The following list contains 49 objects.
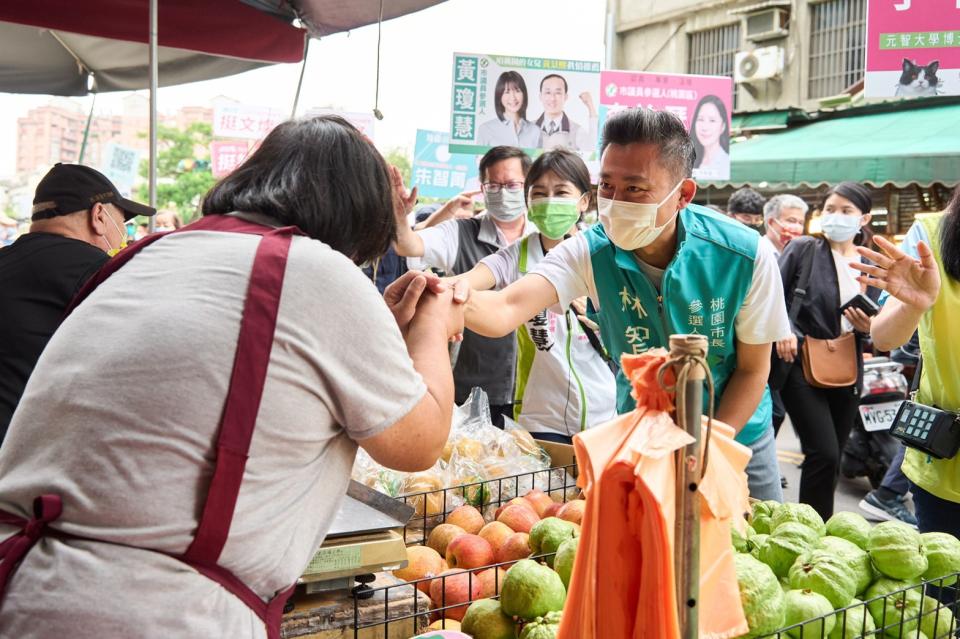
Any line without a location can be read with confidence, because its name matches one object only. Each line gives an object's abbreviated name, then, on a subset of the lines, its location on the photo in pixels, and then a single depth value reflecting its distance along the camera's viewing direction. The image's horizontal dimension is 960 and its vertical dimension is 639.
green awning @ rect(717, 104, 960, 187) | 9.86
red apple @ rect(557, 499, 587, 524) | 2.22
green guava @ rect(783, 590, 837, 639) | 1.46
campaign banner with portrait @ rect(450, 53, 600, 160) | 7.56
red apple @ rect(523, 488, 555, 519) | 2.44
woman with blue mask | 4.70
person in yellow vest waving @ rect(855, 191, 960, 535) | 2.51
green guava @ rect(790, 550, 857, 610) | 1.53
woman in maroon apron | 1.16
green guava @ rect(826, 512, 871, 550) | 1.77
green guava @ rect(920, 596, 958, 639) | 1.62
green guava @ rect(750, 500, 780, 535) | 1.86
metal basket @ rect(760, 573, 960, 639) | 1.53
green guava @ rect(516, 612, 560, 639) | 1.54
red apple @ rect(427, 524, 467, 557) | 2.24
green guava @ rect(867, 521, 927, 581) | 1.63
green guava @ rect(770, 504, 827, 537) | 1.82
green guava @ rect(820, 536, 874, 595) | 1.63
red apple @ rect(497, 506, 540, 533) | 2.29
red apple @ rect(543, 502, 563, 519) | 2.37
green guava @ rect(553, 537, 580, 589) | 1.73
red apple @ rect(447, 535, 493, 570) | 2.10
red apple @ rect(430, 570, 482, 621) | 1.90
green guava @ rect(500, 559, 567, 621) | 1.62
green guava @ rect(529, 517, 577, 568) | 1.97
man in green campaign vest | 2.27
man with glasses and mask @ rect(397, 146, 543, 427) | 4.18
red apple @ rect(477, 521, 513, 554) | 2.20
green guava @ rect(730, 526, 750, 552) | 1.68
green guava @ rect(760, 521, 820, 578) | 1.66
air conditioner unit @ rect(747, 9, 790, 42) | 16.09
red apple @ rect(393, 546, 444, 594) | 2.03
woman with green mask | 3.56
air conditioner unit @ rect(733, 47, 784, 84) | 16.08
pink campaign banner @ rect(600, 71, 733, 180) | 8.87
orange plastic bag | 1.10
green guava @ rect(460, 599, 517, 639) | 1.70
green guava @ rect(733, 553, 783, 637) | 1.39
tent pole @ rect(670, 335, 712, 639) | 1.11
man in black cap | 2.87
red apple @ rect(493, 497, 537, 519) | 2.38
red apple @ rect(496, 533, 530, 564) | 2.11
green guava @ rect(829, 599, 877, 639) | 1.52
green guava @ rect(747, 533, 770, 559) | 1.72
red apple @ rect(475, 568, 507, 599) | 1.93
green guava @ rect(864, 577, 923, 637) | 1.61
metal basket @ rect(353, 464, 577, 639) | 1.72
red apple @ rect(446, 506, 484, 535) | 2.35
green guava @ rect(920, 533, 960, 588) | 1.70
